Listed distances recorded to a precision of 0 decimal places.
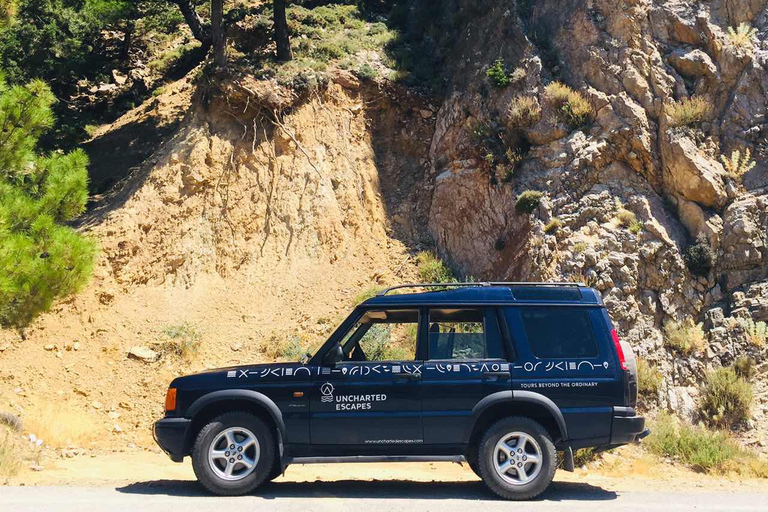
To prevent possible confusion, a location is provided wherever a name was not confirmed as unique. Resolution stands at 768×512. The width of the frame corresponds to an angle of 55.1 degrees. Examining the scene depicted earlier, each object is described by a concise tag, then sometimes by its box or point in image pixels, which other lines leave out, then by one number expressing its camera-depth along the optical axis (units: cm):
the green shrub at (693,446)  1048
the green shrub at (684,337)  1322
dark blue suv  743
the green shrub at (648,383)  1258
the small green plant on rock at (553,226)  1487
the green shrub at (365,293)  1553
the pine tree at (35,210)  1105
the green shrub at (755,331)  1300
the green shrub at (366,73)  1911
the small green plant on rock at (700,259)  1405
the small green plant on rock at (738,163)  1476
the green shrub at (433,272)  1611
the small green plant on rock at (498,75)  1719
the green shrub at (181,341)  1422
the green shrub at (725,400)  1210
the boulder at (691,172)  1460
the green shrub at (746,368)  1271
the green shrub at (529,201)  1539
